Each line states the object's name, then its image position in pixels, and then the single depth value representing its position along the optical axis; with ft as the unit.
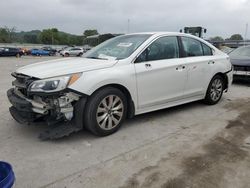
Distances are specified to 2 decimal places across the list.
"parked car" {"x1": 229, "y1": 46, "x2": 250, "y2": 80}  20.05
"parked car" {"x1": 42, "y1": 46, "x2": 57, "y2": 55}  103.35
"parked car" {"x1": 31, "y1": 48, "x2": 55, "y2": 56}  96.76
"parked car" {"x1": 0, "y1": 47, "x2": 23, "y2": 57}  77.25
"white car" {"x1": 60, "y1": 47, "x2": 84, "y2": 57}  94.09
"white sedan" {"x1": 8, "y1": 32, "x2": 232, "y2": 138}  8.74
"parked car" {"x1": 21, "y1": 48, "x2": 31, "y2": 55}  94.95
